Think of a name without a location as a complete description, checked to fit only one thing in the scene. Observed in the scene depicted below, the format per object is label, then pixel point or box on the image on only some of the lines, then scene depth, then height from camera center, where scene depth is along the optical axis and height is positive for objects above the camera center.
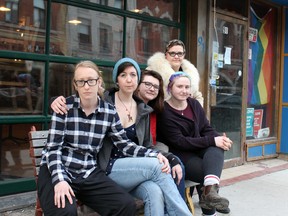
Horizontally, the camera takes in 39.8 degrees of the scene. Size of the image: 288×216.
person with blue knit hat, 2.69 -0.38
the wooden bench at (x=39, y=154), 2.79 -0.36
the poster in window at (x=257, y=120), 6.96 -0.15
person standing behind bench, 3.85 +0.45
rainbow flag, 6.80 +0.86
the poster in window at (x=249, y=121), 6.69 -0.17
